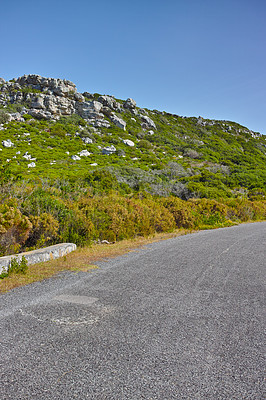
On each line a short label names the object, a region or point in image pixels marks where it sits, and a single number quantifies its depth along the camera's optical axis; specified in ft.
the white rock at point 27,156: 105.01
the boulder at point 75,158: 113.09
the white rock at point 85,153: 122.25
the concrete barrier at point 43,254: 18.06
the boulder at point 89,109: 190.75
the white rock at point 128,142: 157.08
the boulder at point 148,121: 212.43
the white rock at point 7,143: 116.78
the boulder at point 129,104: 235.20
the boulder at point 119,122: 189.52
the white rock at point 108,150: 133.18
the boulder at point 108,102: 213.05
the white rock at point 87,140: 144.56
